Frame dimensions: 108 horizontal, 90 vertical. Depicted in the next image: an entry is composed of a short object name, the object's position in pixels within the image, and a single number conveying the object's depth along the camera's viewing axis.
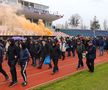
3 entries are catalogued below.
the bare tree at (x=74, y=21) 101.00
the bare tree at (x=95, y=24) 106.38
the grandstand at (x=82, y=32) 66.31
